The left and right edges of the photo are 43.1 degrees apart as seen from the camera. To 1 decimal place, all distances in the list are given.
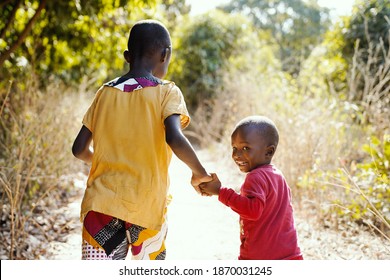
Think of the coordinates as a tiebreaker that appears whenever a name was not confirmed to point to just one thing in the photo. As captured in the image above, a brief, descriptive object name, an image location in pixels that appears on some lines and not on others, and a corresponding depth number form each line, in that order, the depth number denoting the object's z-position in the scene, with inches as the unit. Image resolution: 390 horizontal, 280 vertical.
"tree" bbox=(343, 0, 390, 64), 211.8
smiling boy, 78.7
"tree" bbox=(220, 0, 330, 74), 846.5
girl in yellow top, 75.1
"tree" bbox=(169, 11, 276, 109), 415.8
